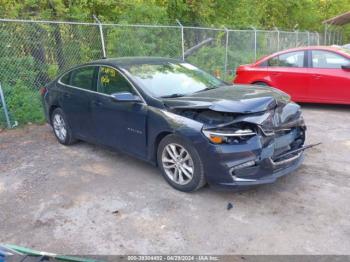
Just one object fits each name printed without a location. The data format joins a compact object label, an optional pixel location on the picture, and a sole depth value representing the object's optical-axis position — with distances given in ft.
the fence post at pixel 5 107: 25.10
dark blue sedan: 13.37
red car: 27.35
